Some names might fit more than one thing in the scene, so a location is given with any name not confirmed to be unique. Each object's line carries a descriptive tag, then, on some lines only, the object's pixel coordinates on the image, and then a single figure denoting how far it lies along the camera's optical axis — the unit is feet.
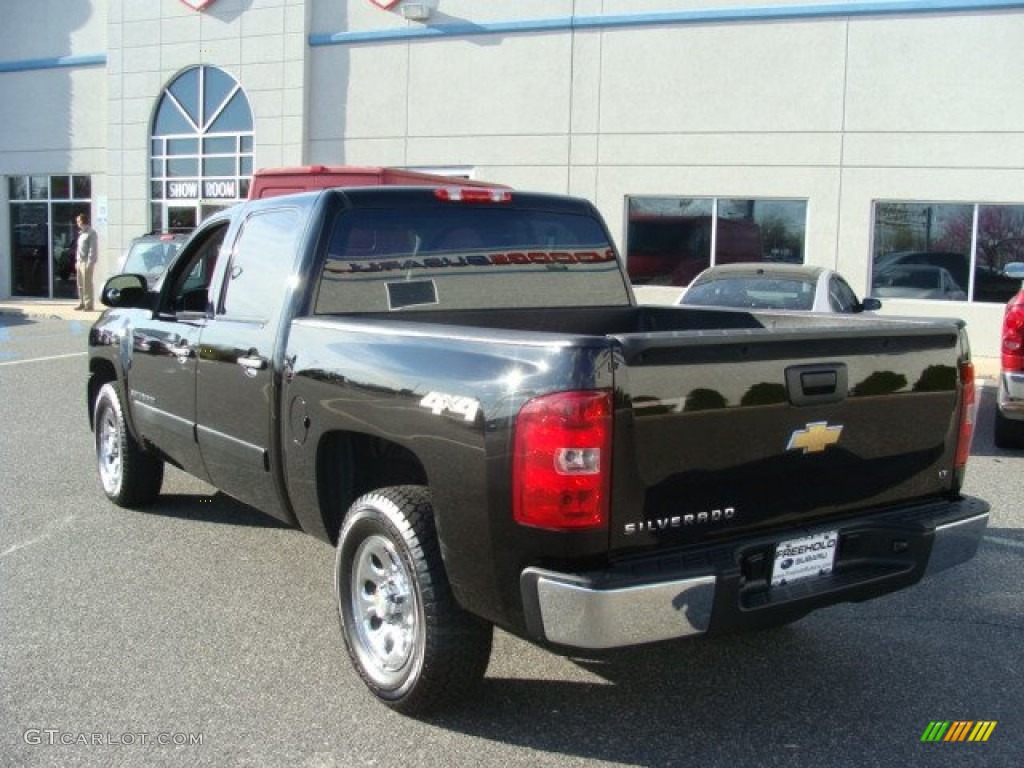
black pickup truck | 10.21
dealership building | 53.01
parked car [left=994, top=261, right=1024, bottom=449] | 26.68
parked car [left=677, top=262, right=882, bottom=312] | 29.89
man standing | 72.28
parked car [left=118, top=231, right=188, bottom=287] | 49.14
